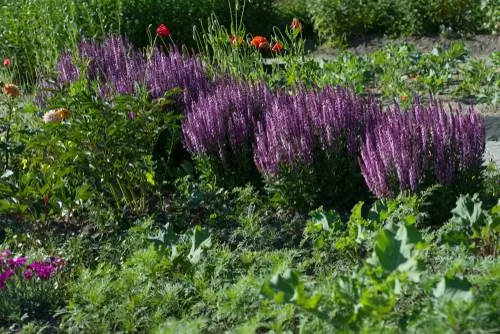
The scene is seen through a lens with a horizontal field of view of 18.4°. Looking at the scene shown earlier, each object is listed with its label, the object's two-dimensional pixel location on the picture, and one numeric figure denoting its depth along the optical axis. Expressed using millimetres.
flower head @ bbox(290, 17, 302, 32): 14254
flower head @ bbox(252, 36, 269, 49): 13523
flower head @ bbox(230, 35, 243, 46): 13905
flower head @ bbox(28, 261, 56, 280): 7646
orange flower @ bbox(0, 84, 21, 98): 10048
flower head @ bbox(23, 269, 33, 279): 7598
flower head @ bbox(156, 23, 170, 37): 13010
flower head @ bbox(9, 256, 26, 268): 7823
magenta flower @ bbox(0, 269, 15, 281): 7577
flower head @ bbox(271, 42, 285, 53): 14376
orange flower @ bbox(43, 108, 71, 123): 9222
